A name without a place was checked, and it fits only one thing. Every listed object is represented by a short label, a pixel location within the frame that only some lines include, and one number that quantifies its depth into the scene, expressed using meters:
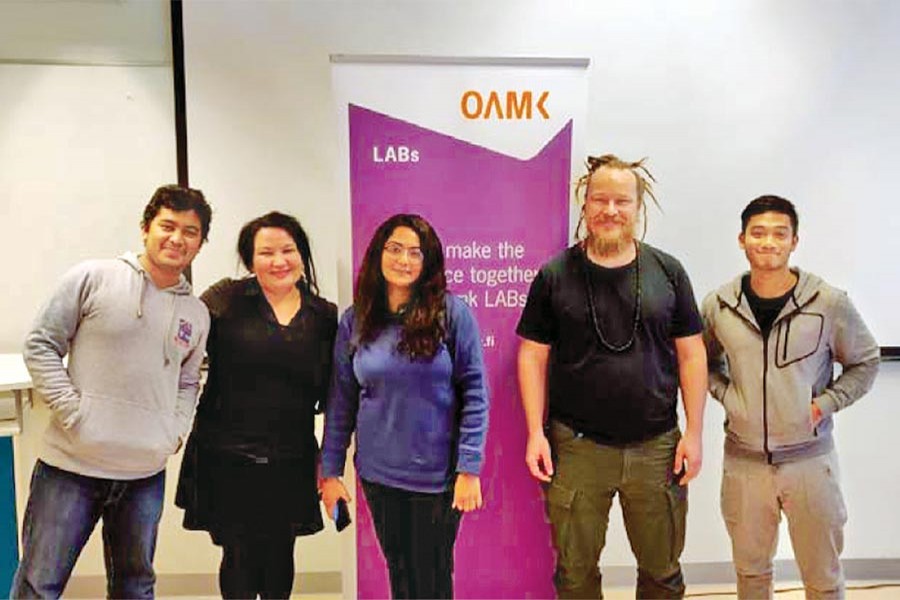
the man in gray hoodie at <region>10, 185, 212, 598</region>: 2.05
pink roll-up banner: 2.34
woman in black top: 2.21
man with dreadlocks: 2.20
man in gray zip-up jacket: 2.25
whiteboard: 2.83
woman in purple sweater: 2.20
